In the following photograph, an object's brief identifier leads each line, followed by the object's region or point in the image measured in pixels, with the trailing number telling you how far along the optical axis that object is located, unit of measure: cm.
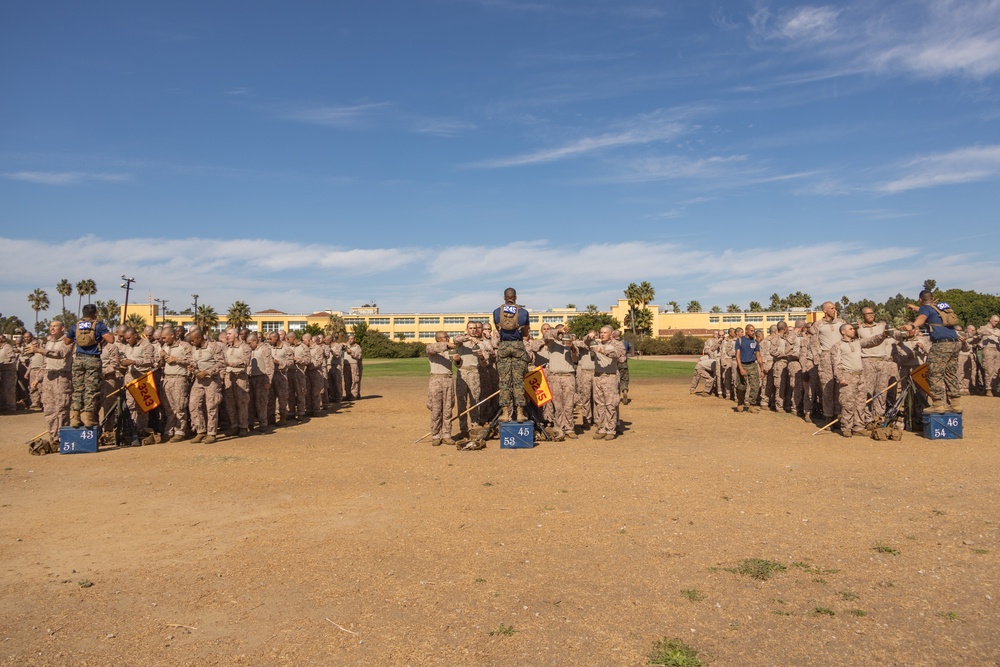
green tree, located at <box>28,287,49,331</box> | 9394
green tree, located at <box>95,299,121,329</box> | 8675
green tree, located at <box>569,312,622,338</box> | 6838
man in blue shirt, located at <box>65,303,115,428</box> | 1180
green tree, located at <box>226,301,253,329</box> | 7512
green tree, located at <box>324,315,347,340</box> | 7208
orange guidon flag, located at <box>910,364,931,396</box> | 1268
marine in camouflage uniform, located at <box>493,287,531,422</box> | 1166
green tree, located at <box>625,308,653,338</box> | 8594
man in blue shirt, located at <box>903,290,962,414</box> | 1211
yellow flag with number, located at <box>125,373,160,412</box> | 1252
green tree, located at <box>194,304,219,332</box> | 7788
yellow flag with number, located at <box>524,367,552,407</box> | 1234
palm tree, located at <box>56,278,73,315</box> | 9344
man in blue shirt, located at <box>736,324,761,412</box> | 1648
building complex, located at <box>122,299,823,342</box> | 8906
